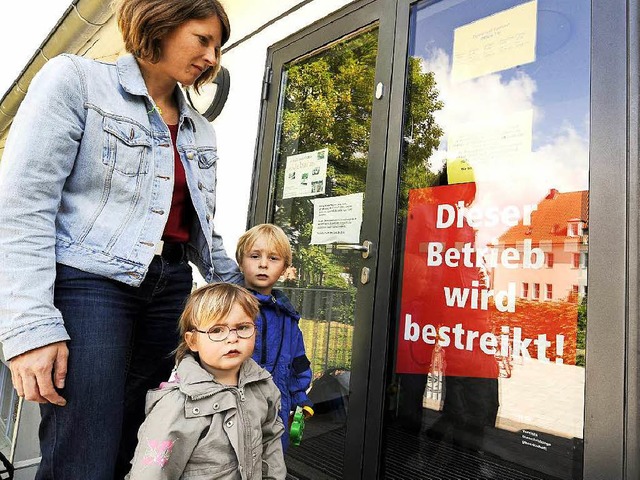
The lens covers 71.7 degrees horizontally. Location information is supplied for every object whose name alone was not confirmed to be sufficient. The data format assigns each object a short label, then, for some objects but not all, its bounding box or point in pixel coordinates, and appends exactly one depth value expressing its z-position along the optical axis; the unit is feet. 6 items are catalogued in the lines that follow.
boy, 5.26
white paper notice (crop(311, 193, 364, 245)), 7.17
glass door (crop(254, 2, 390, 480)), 6.65
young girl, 3.49
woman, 2.90
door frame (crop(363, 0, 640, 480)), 4.20
